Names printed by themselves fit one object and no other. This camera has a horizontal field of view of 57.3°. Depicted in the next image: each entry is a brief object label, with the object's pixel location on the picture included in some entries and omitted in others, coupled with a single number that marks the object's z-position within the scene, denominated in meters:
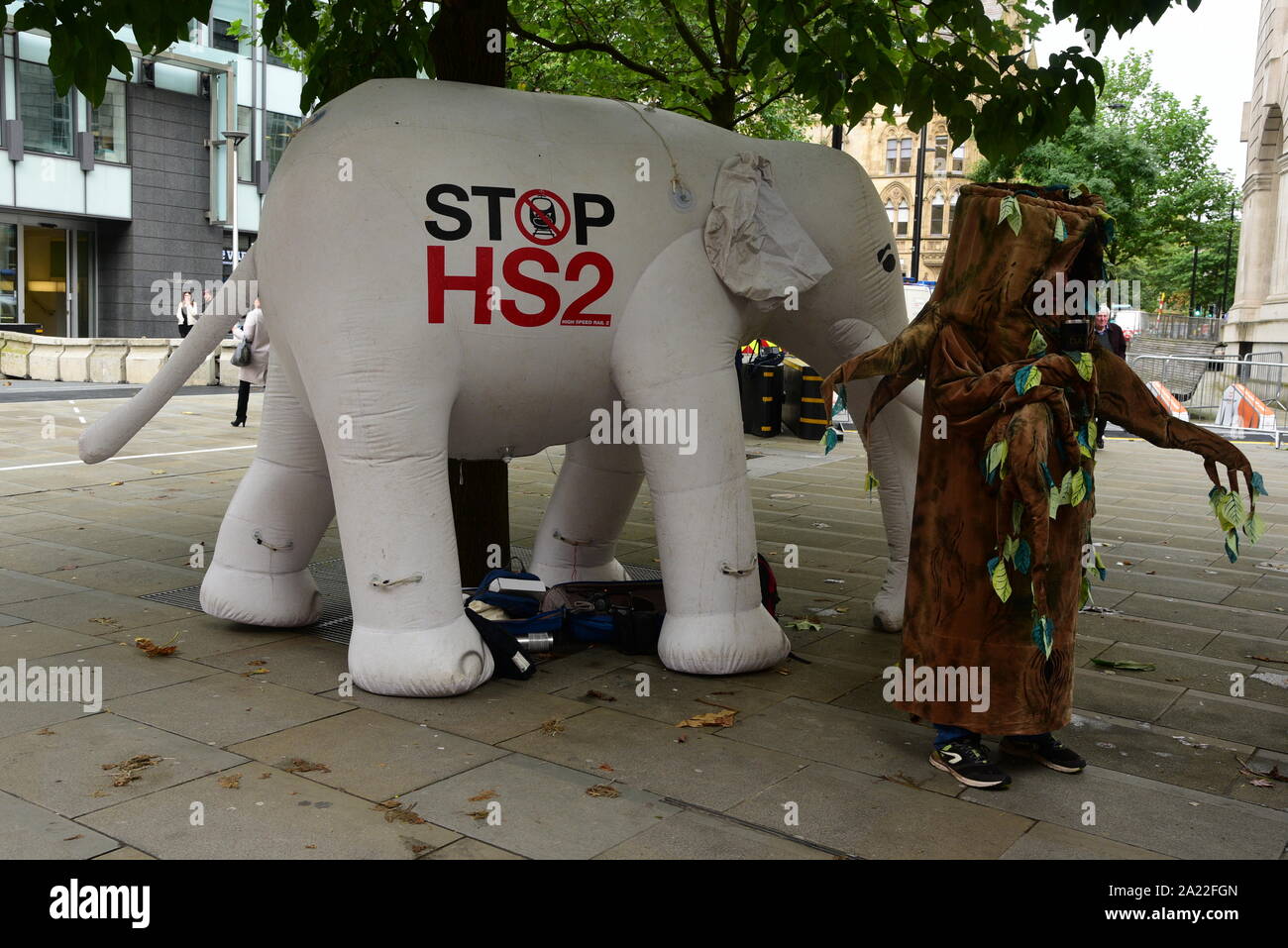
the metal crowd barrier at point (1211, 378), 22.45
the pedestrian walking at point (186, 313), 24.39
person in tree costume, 4.16
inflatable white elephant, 4.81
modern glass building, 26.11
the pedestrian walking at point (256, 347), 12.07
